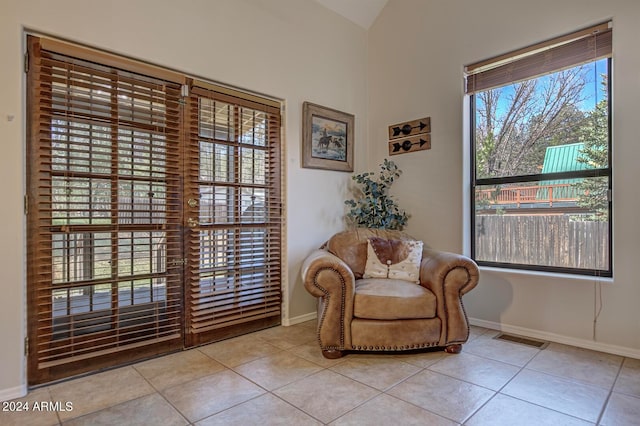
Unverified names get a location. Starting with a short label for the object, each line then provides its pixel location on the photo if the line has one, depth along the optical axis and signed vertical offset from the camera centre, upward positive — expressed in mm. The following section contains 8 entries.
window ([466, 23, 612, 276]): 2684 +465
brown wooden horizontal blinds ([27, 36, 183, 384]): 2100 -27
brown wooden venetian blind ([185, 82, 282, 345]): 2707 -23
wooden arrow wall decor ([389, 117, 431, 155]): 3521 +777
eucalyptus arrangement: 3656 +79
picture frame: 3424 +743
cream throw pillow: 2906 -401
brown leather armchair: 2459 -691
